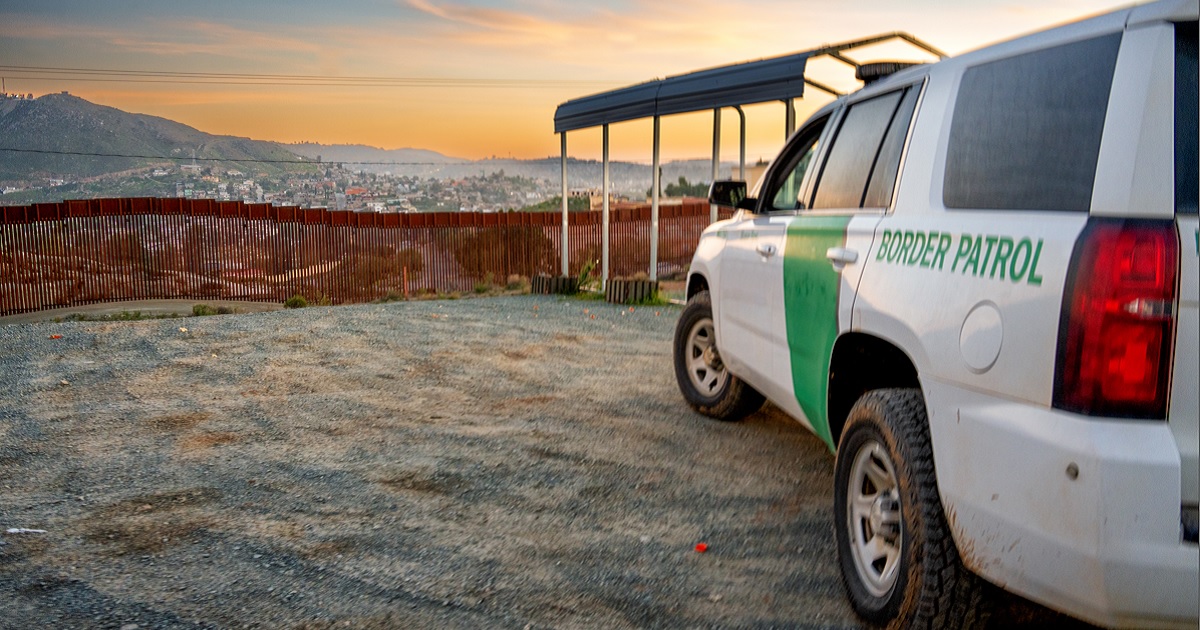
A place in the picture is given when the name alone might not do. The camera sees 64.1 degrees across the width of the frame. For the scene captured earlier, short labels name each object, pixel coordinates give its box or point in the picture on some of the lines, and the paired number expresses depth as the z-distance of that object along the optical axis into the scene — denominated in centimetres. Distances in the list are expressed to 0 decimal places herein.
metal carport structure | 1159
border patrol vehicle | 228
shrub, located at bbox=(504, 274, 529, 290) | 2348
